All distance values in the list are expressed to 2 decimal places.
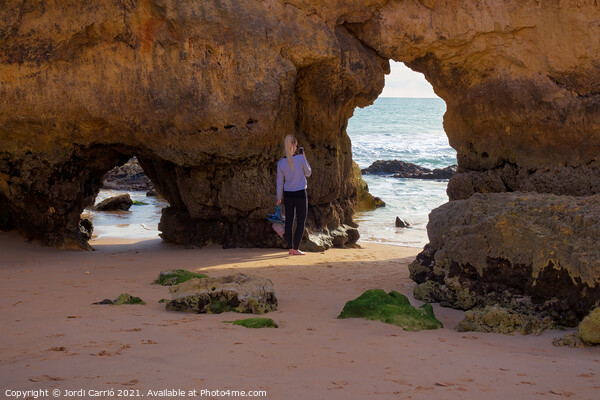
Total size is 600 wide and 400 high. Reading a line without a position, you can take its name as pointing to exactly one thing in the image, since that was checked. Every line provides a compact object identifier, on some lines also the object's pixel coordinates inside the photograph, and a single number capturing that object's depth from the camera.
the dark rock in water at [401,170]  29.00
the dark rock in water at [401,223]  15.72
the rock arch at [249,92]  8.23
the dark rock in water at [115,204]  17.33
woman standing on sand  8.23
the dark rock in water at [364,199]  18.28
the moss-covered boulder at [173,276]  5.93
